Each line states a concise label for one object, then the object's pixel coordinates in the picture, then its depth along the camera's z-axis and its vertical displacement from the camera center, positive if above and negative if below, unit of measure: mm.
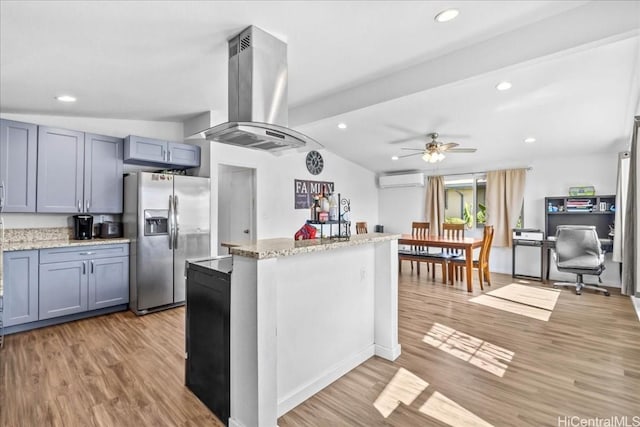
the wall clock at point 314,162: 6330 +1048
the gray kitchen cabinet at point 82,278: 3275 -743
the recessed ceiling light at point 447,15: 2090 +1357
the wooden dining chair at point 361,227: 6434 -278
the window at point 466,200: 6484 +304
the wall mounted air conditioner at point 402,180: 6934 +769
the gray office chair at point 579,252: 4531 -561
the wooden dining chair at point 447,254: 5133 -697
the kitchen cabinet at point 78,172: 3412 +466
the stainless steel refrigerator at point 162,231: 3719 -234
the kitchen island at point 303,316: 1686 -698
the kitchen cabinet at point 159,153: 3887 +788
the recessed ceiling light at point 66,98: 3073 +1136
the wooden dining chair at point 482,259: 4926 -719
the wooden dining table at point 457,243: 4711 -468
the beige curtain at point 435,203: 6863 +239
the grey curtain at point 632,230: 2152 -111
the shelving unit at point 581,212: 5008 +44
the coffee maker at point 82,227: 3729 -179
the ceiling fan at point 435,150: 4508 +923
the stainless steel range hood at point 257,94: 2209 +918
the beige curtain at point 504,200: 5812 +267
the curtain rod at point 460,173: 6432 +854
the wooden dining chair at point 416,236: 5539 -404
